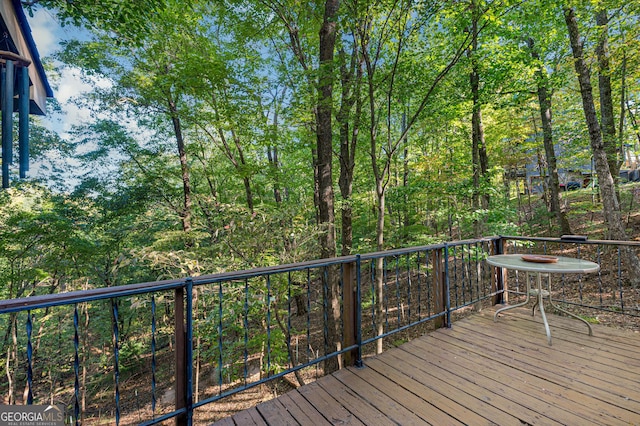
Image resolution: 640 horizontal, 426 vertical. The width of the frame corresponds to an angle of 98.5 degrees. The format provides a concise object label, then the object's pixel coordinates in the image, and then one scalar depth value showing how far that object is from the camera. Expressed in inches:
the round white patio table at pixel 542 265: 97.9
